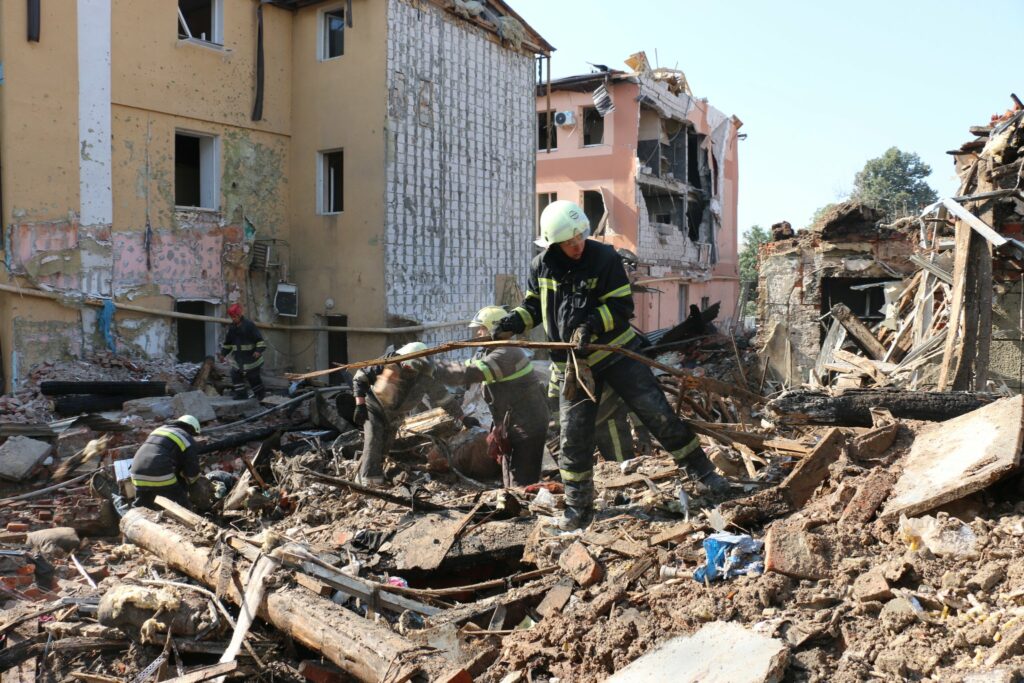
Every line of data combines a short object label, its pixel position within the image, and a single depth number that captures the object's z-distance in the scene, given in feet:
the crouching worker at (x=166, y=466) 22.79
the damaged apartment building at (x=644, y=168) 81.71
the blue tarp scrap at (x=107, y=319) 41.88
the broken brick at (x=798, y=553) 12.83
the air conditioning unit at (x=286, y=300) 49.70
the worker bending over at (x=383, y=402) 25.07
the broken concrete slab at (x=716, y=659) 10.46
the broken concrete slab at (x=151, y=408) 37.58
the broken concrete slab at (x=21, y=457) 29.27
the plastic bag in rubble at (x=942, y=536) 12.48
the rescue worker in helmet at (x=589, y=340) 17.33
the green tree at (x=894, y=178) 112.27
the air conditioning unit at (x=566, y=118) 83.76
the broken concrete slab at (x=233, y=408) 39.11
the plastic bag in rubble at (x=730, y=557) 13.47
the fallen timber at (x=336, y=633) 12.63
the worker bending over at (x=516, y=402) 23.39
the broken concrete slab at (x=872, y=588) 11.87
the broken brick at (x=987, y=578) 11.51
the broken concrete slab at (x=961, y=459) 13.56
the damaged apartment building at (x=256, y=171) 39.81
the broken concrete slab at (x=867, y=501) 14.16
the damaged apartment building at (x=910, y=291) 23.80
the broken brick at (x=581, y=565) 14.21
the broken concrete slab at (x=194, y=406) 38.11
